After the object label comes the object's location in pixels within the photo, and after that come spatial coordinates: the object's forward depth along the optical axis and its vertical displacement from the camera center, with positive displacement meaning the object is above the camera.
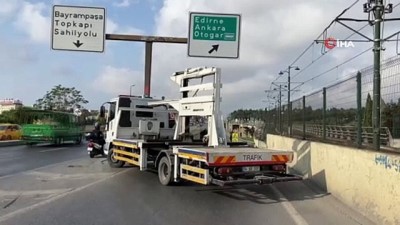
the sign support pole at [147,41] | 22.28 +3.94
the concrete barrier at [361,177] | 7.94 -0.90
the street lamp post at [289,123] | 21.23 +0.32
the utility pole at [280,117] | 25.04 +0.68
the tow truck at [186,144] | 11.26 -0.48
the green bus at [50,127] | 33.25 -0.18
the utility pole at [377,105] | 9.57 +0.54
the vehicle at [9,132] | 39.84 -0.68
